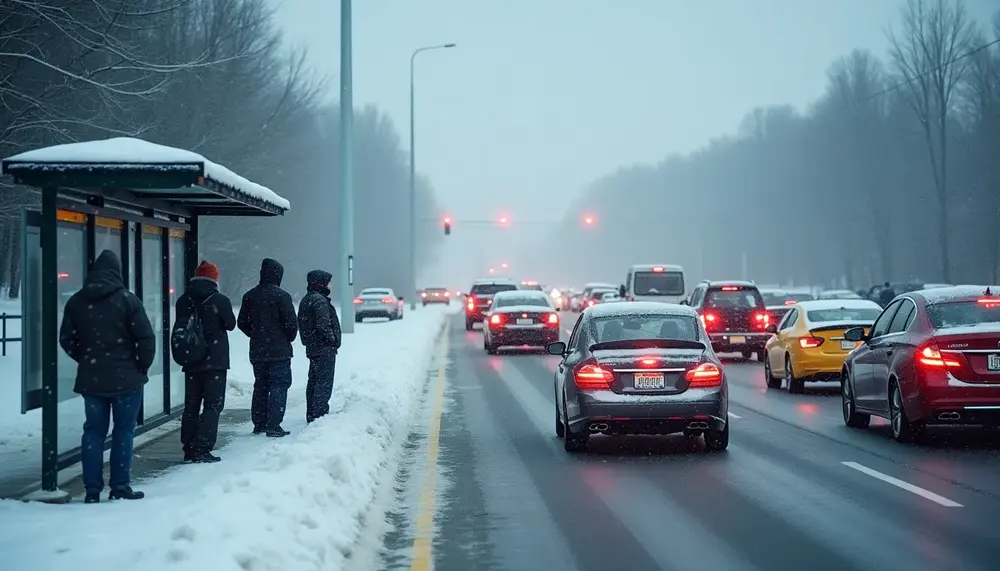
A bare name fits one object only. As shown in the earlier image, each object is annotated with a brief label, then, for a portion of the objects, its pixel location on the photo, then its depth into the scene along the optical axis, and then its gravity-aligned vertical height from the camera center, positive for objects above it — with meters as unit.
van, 38.22 -0.80
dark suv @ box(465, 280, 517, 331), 48.09 -1.45
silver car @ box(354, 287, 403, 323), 60.00 -2.34
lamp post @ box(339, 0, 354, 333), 30.02 +2.24
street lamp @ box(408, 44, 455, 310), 60.47 +1.30
